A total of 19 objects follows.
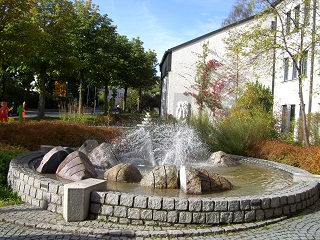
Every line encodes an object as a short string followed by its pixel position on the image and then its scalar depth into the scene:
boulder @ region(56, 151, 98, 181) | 6.97
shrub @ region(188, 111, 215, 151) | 13.04
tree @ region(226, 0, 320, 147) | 12.02
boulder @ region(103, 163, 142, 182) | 7.29
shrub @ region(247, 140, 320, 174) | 9.28
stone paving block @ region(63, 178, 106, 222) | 5.32
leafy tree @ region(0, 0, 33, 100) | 16.02
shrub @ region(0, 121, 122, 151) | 11.56
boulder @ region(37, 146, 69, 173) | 7.61
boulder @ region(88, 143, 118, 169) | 9.05
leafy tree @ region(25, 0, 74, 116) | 23.39
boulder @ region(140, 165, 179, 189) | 6.79
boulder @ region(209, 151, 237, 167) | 10.45
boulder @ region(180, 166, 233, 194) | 6.50
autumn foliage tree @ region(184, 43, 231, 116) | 24.80
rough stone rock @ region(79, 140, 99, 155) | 10.12
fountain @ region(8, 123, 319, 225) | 5.32
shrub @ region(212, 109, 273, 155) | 12.34
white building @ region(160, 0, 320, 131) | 17.88
